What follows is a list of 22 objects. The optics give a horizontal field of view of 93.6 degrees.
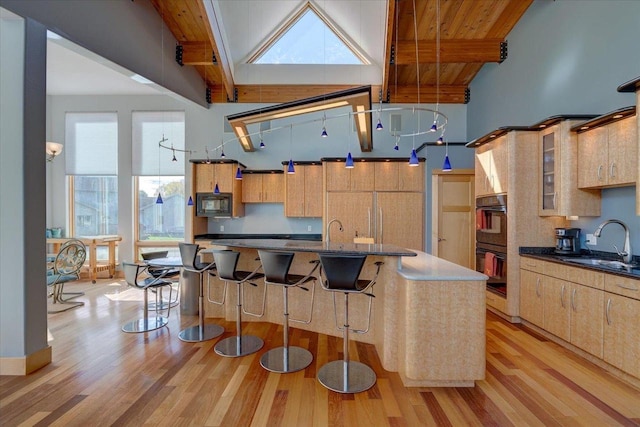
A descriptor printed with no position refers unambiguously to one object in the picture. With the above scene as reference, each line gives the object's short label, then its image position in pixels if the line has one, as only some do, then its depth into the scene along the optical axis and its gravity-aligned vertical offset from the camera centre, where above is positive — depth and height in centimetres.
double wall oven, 390 -37
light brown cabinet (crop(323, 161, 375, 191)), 563 +67
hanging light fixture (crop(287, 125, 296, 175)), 620 +157
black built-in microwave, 573 +16
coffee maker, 345 -32
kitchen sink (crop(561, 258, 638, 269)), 274 -47
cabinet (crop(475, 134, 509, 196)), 387 +64
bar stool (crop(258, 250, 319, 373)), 258 -62
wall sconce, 530 +113
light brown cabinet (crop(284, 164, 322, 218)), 584 +40
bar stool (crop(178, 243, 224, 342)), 327 -64
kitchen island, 232 -85
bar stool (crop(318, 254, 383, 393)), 230 -61
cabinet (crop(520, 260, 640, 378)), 238 -91
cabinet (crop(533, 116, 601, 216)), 328 +42
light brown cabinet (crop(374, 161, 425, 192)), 559 +69
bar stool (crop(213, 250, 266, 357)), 290 -65
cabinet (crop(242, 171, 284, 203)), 602 +51
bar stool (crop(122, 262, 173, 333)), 355 -87
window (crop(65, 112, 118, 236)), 645 +88
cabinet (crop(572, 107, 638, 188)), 268 +62
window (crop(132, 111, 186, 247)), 645 +76
